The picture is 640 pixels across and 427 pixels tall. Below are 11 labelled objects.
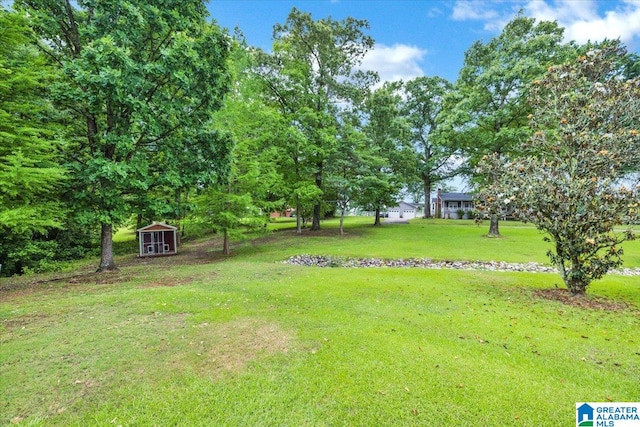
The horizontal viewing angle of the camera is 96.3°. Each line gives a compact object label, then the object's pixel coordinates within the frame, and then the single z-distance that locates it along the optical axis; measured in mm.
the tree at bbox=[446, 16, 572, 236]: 19188
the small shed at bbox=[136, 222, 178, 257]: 16172
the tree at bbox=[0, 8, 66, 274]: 7184
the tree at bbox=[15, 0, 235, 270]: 8828
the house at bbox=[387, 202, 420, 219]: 52438
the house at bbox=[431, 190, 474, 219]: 41738
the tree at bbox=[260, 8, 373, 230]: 21281
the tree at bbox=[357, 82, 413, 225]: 22103
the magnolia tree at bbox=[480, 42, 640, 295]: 6688
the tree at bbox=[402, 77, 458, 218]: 33344
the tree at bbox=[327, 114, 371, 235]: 21266
